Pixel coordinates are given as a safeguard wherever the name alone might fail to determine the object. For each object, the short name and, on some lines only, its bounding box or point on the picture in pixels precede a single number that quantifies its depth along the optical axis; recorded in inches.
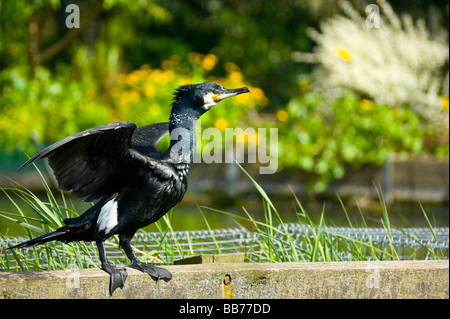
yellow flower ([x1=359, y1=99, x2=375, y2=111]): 604.1
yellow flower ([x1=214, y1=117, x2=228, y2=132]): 630.5
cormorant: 178.5
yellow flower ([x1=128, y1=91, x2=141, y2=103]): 673.6
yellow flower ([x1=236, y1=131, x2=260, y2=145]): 614.5
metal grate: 226.8
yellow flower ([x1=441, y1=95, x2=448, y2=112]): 609.6
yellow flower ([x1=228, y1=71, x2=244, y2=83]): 739.7
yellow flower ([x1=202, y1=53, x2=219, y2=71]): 735.1
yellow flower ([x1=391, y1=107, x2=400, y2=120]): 606.5
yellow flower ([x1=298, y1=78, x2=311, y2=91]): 792.9
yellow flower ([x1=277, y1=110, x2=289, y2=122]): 607.4
